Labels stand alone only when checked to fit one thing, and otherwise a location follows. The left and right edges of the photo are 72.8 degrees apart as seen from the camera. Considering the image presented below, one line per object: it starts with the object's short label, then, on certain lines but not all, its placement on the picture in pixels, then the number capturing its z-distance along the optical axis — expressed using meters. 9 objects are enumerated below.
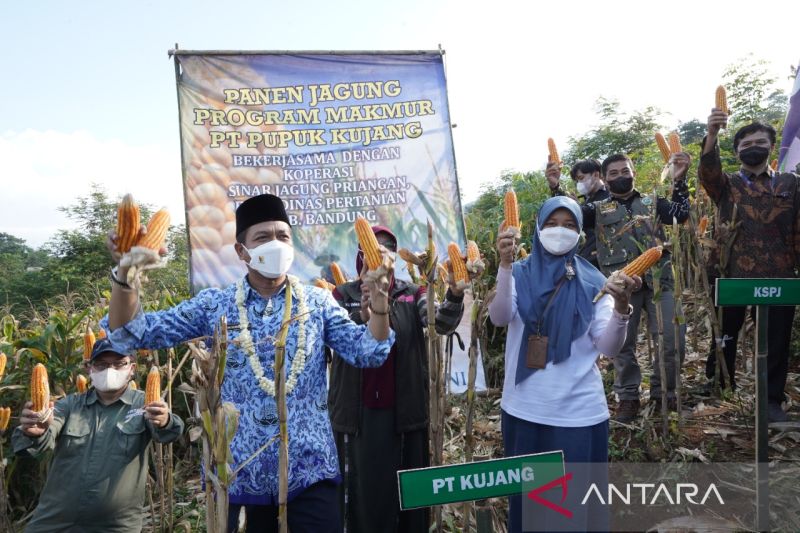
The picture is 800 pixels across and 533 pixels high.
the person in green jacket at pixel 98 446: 2.33
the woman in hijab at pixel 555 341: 2.19
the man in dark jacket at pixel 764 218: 3.65
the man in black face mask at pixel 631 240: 3.83
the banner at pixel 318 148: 5.46
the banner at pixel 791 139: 3.79
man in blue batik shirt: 1.82
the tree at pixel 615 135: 20.72
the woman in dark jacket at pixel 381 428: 2.68
